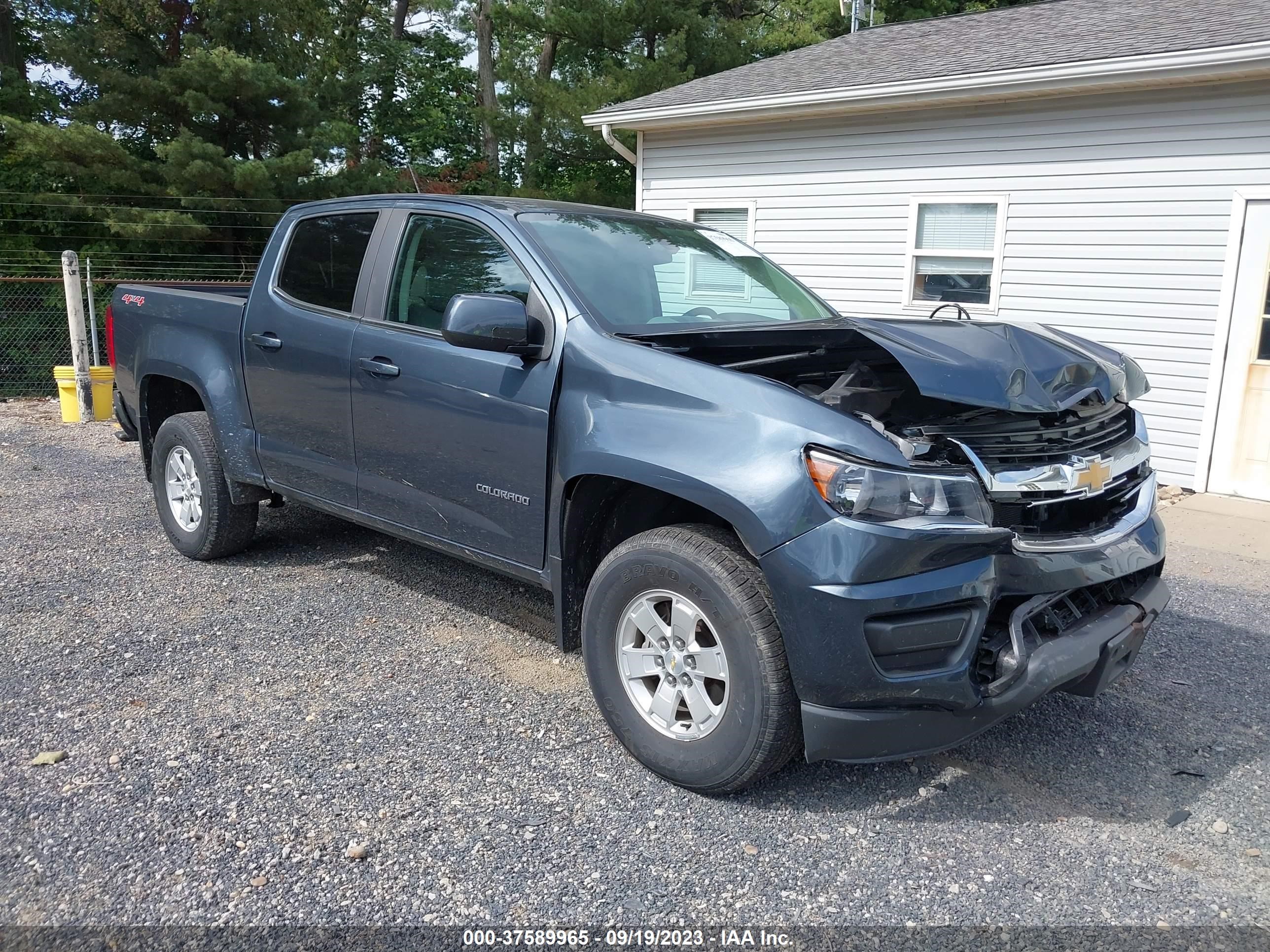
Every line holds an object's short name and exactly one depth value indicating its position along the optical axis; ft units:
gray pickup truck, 8.91
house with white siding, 24.61
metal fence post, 33.99
